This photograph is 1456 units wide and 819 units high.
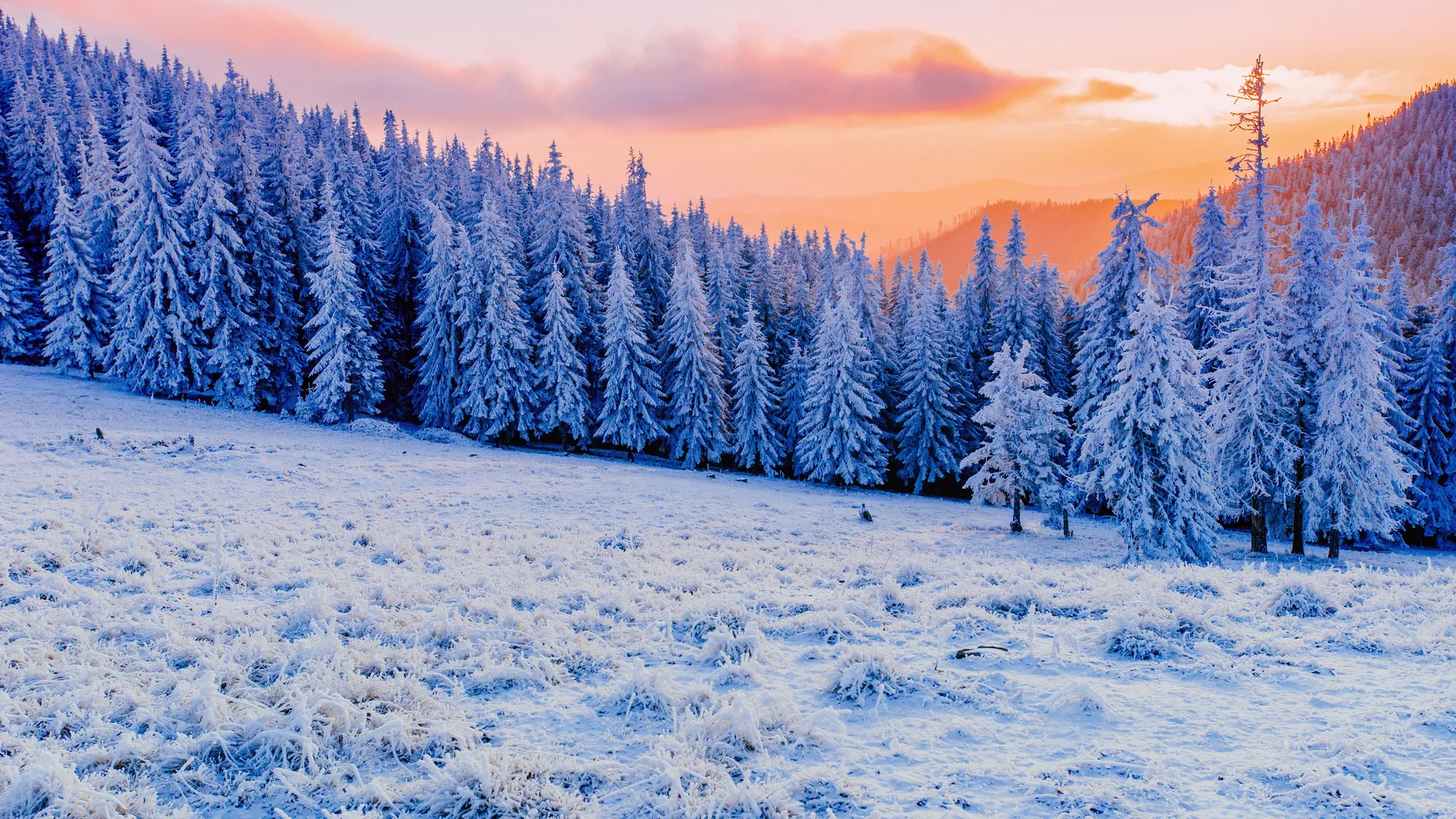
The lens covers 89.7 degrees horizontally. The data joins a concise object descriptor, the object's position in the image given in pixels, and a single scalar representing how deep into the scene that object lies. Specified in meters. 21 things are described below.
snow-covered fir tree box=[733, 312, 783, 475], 48.12
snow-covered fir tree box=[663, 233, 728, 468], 47.47
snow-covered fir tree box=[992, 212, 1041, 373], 47.72
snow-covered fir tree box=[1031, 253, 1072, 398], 48.38
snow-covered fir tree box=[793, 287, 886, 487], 44.22
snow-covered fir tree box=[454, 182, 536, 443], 45.56
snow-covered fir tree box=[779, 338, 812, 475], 51.09
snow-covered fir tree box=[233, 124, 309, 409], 45.38
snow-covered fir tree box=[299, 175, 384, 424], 43.62
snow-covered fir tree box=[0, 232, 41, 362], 50.91
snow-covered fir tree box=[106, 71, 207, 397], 41.84
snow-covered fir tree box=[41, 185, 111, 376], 46.25
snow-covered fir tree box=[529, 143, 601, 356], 50.09
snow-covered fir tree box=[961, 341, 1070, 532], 32.53
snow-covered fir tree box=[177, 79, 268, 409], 42.53
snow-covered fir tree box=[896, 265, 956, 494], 46.66
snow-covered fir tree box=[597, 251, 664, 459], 46.28
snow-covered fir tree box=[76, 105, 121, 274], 48.62
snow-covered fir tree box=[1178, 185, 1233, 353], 38.56
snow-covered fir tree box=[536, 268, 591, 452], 45.88
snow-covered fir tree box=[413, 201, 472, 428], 47.22
